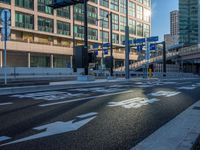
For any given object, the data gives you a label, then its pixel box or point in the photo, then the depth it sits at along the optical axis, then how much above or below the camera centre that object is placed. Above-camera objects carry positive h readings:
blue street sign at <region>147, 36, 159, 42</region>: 31.74 +5.62
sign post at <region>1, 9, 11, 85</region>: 10.63 +2.78
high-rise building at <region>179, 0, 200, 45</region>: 80.10 +22.89
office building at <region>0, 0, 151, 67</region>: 33.79 +8.97
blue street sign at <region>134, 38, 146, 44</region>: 34.21 +5.89
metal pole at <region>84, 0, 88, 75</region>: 14.37 +2.56
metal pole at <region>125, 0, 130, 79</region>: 19.54 +2.39
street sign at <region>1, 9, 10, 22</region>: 10.68 +3.26
